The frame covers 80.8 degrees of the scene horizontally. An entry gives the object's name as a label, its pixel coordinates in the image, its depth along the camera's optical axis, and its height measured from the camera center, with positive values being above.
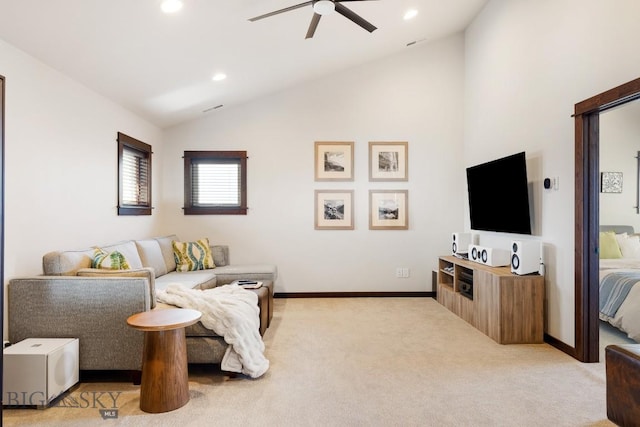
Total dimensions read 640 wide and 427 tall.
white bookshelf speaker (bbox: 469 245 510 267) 4.09 -0.48
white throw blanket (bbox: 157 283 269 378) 2.71 -0.81
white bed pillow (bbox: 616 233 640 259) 4.82 -0.44
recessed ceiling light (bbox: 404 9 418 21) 4.28 +2.31
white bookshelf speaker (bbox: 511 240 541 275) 3.60 -0.42
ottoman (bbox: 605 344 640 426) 1.84 -0.87
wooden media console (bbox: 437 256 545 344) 3.56 -0.90
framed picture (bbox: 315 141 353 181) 5.48 +0.77
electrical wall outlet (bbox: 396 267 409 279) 5.50 -0.85
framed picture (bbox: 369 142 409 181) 5.50 +0.82
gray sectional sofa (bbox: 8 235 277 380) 2.65 -0.69
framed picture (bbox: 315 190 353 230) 5.48 +0.04
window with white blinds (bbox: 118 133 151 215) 4.32 +0.48
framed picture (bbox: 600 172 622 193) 5.27 +0.44
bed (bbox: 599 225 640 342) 3.52 -0.69
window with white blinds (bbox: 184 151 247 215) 5.47 +0.47
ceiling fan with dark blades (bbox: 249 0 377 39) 2.88 +1.61
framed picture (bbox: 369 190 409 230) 5.50 +0.06
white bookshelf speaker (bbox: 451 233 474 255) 4.98 -0.38
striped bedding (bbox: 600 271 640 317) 3.69 -0.77
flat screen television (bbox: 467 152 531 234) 3.77 +0.20
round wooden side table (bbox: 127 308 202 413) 2.29 -0.93
